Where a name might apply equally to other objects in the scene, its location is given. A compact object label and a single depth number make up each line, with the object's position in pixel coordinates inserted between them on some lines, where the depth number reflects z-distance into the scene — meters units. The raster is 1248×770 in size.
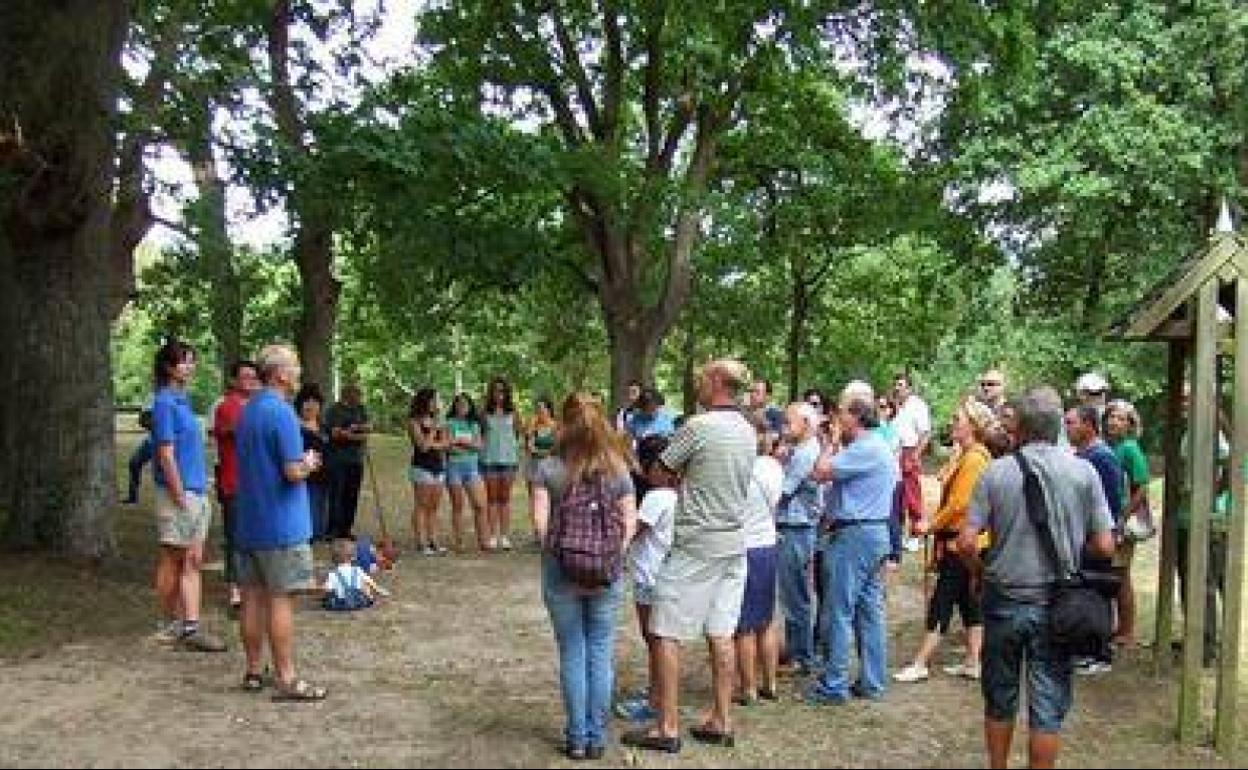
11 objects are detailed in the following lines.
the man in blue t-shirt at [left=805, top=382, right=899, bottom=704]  7.84
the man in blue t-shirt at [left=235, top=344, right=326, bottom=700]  7.30
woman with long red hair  6.48
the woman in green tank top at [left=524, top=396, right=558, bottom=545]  13.87
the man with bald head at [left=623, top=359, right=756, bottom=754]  6.71
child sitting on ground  10.55
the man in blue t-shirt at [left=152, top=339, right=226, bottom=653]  8.66
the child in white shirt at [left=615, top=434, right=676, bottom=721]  6.90
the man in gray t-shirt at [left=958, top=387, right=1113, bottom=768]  5.98
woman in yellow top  8.30
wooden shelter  7.18
